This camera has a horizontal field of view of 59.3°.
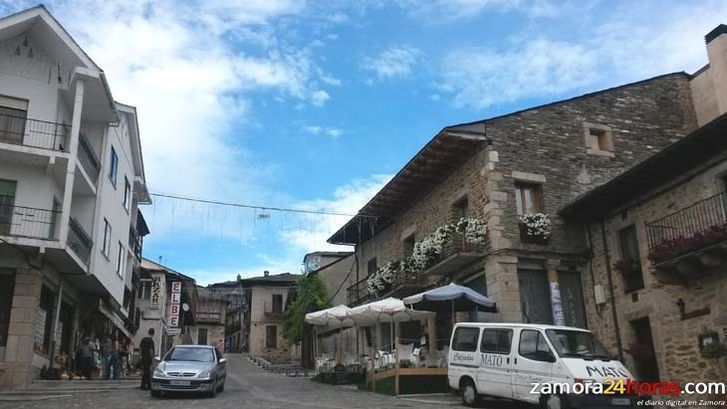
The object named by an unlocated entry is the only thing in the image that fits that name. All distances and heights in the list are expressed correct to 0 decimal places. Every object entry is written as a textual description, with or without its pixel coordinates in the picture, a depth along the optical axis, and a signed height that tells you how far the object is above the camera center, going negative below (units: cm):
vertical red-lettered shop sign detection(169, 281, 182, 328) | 3894 +397
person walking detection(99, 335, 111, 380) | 2190 +35
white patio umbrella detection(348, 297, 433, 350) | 1886 +152
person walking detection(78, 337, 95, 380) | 2016 +36
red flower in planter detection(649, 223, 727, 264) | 1284 +232
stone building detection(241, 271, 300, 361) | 5094 +424
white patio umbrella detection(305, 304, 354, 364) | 2086 +157
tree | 3394 +342
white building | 1731 +550
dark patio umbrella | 1611 +156
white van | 1117 -8
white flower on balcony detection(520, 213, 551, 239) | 1781 +370
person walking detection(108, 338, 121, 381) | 2134 +26
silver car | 1475 -8
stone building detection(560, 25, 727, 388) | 1367 +232
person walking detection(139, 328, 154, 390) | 1658 +36
